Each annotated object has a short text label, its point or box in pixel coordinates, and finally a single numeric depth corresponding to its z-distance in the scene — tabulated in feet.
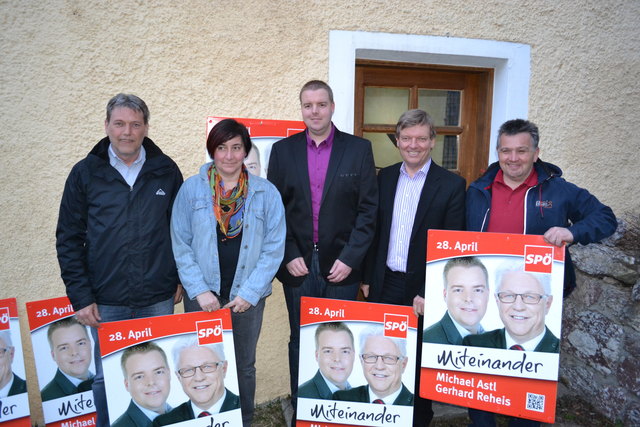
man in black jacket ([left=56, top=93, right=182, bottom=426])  6.90
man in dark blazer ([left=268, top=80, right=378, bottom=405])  7.71
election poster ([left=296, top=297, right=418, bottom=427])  7.58
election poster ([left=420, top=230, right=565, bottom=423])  6.77
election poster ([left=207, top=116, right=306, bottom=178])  9.49
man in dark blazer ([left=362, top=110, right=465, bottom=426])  7.54
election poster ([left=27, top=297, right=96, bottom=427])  8.25
